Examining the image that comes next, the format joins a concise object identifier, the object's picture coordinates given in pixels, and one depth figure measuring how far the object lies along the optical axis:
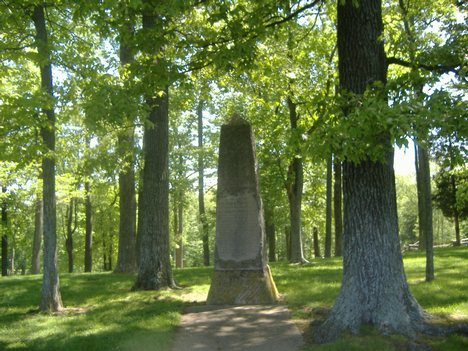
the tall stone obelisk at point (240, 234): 10.16
